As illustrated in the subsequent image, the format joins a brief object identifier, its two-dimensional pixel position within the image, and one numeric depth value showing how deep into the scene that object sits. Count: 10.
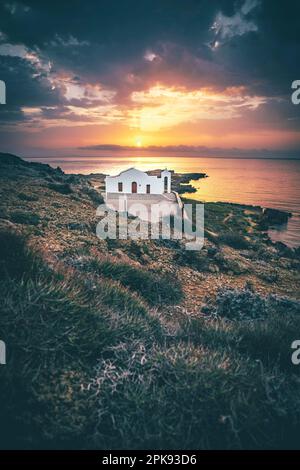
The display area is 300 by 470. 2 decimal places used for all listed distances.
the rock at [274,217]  36.38
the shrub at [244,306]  6.67
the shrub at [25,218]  9.73
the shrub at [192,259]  10.94
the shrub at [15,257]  4.87
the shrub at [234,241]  18.64
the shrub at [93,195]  19.78
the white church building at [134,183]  41.19
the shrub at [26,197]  13.56
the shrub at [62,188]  18.14
